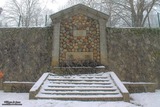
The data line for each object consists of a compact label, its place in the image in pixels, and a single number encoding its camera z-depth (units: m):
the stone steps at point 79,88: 4.14
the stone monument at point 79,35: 6.15
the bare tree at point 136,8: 10.84
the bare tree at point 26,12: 14.76
